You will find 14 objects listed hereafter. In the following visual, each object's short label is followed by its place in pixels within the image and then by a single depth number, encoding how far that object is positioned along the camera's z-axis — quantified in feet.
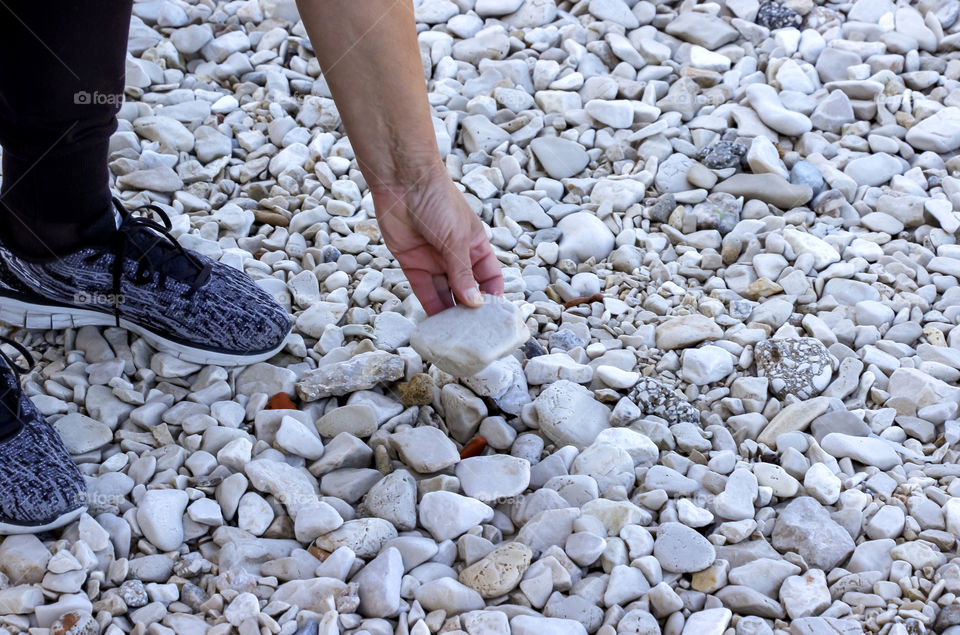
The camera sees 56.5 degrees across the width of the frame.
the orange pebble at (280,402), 5.57
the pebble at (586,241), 7.10
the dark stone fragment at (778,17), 9.52
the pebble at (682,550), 4.41
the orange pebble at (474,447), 5.31
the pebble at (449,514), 4.64
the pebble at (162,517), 4.58
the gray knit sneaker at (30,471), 4.54
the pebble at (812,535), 4.50
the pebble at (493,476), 4.87
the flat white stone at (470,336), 4.78
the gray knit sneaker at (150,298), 5.81
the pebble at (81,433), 5.19
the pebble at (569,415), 5.33
